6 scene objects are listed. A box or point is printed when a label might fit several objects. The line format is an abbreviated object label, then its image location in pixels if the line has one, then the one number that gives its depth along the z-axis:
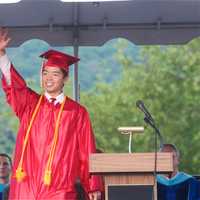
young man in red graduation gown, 16.48
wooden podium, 15.41
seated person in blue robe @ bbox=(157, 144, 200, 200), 20.64
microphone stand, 15.05
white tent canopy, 21.83
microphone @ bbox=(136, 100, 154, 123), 15.03
